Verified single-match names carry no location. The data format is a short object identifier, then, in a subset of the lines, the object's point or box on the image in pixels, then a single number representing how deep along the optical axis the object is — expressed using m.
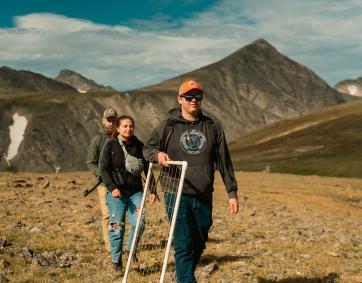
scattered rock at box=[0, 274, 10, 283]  10.27
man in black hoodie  8.67
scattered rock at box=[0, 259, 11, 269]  11.27
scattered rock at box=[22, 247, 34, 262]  12.13
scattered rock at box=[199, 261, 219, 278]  11.55
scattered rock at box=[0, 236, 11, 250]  13.07
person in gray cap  12.25
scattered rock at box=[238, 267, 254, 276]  11.69
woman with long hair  11.14
